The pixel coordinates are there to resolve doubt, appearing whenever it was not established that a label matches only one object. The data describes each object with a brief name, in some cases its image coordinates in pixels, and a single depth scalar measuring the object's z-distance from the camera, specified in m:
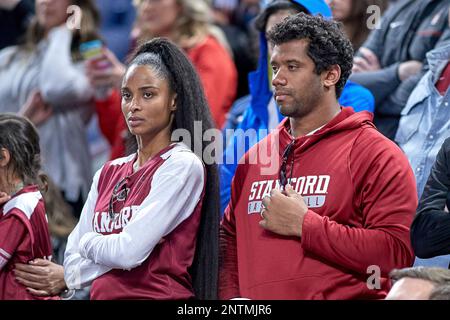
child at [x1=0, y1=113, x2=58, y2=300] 8.32
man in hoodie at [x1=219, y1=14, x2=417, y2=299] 7.28
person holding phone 12.60
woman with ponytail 7.58
